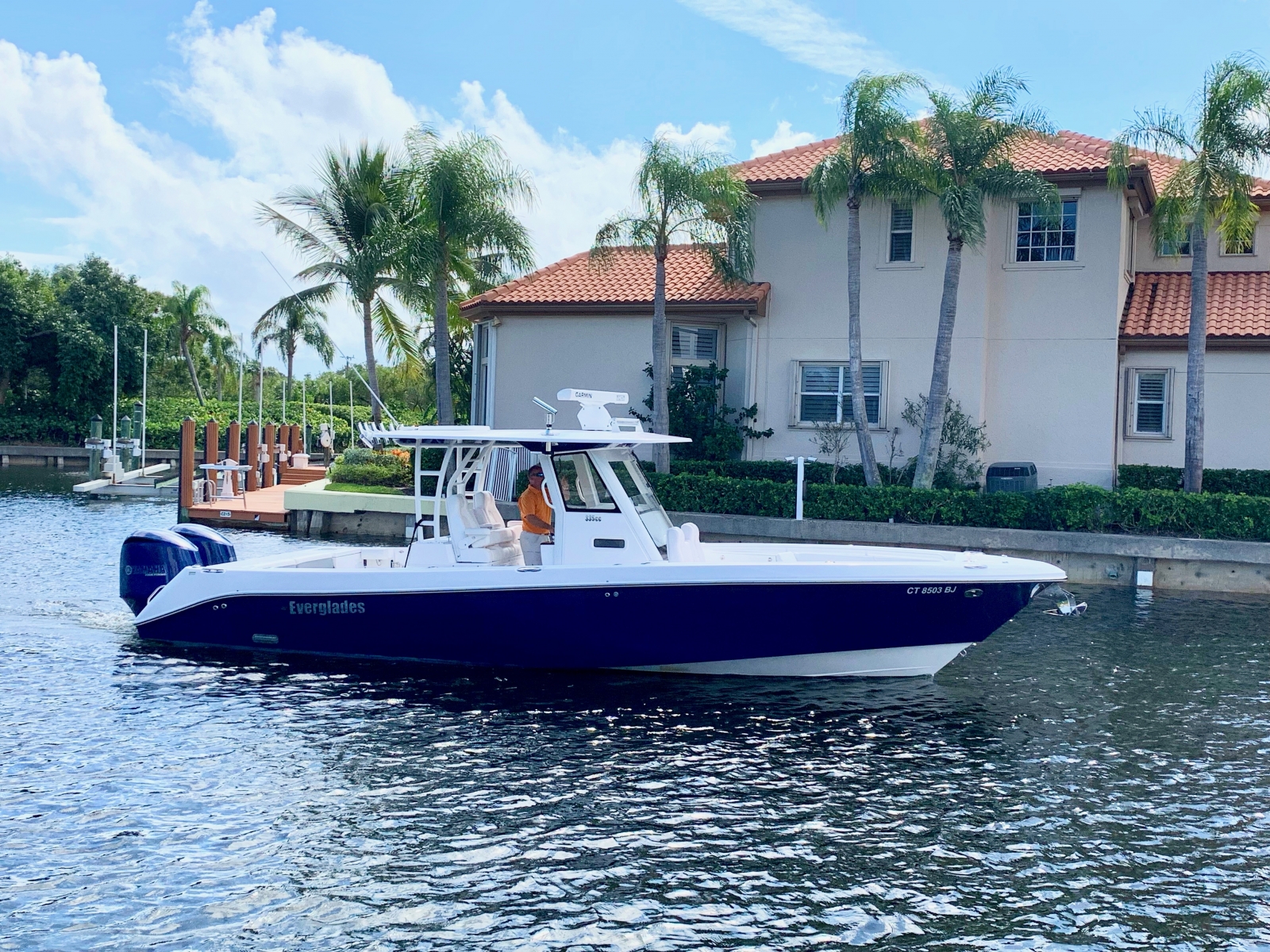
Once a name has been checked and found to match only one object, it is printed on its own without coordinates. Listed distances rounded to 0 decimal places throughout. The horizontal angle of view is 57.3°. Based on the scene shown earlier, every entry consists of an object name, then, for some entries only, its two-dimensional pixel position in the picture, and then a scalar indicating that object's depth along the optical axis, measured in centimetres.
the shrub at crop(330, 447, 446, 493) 2814
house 2297
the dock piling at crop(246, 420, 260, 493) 3080
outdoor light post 1975
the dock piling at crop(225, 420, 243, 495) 3014
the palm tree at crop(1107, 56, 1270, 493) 1994
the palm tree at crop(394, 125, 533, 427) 2545
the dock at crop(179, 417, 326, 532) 2603
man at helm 1179
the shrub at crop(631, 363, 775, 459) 2477
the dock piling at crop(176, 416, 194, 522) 2619
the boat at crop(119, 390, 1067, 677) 1102
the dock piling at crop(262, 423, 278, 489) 3206
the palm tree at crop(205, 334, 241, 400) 6375
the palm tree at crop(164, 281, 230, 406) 6184
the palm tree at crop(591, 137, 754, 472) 2241
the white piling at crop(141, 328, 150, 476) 4414
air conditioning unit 2239
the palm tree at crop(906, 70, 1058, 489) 2127
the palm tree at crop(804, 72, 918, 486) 2119
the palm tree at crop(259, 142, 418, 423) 3191
